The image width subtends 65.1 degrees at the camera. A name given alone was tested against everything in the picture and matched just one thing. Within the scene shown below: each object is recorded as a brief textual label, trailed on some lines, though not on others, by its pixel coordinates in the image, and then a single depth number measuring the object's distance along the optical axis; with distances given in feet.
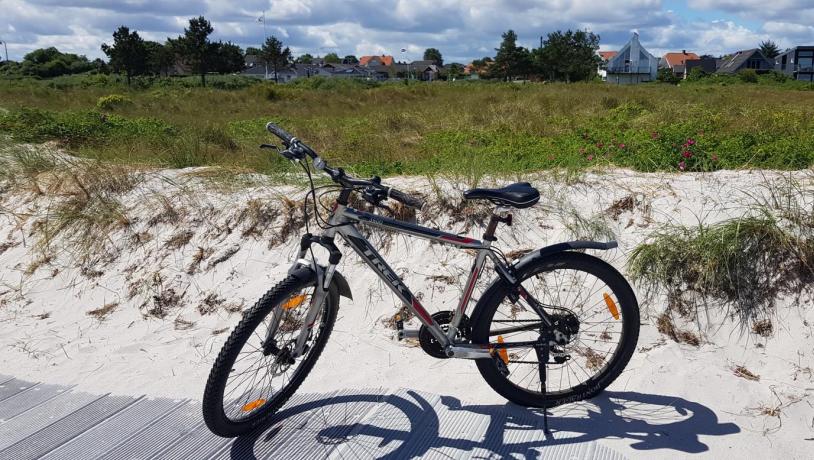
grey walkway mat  10.11
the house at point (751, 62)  252.62
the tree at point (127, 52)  168.76
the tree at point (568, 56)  207.72
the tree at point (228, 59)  180.01
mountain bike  9.82
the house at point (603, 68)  247.07
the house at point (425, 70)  344.26
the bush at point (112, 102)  68.13
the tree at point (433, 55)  403.54
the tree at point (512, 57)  228.22
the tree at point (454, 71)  304.81
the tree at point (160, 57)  201.12
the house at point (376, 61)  399.48
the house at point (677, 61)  286.46
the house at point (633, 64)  222.07
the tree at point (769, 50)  281.19
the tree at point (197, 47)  173.58
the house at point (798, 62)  254.47
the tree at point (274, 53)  228.22
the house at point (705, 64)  278.67
